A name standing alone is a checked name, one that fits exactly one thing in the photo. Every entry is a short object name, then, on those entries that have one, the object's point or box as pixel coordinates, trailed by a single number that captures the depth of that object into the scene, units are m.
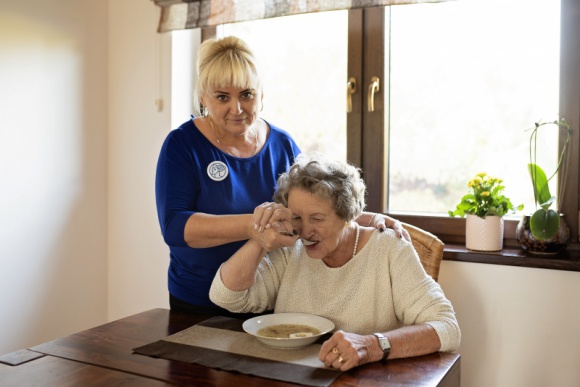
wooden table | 1.40
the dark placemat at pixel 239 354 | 1.43
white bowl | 1.60
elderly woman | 1.72
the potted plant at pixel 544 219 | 2.29
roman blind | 2.64
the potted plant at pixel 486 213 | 2.43
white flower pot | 2.43
